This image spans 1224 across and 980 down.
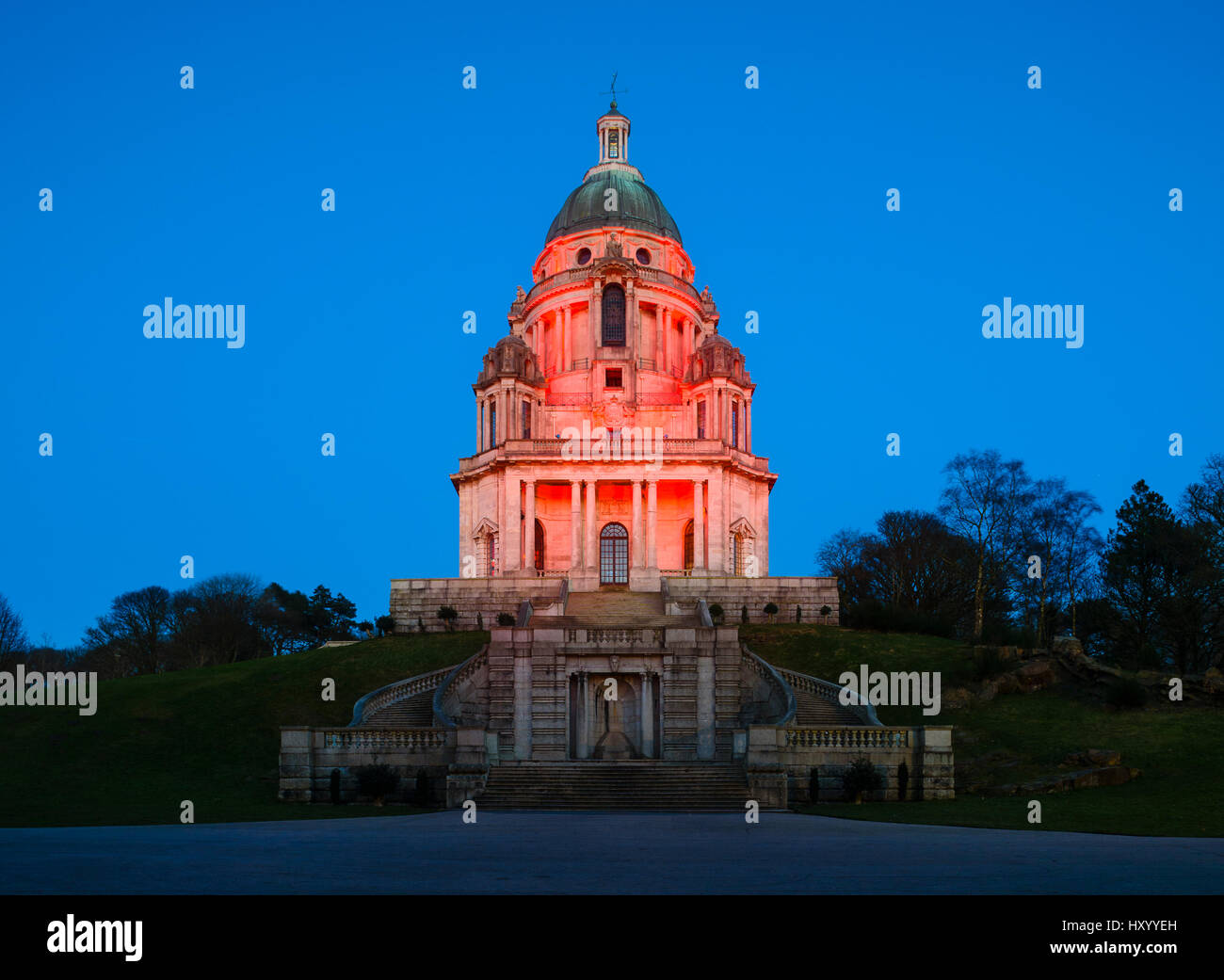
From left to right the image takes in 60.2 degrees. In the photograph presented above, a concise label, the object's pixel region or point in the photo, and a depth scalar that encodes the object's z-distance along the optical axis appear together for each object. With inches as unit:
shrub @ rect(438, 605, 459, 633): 2112.5
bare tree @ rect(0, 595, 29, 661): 2869.1
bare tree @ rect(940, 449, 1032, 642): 2677.2
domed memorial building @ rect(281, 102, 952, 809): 1255.5
